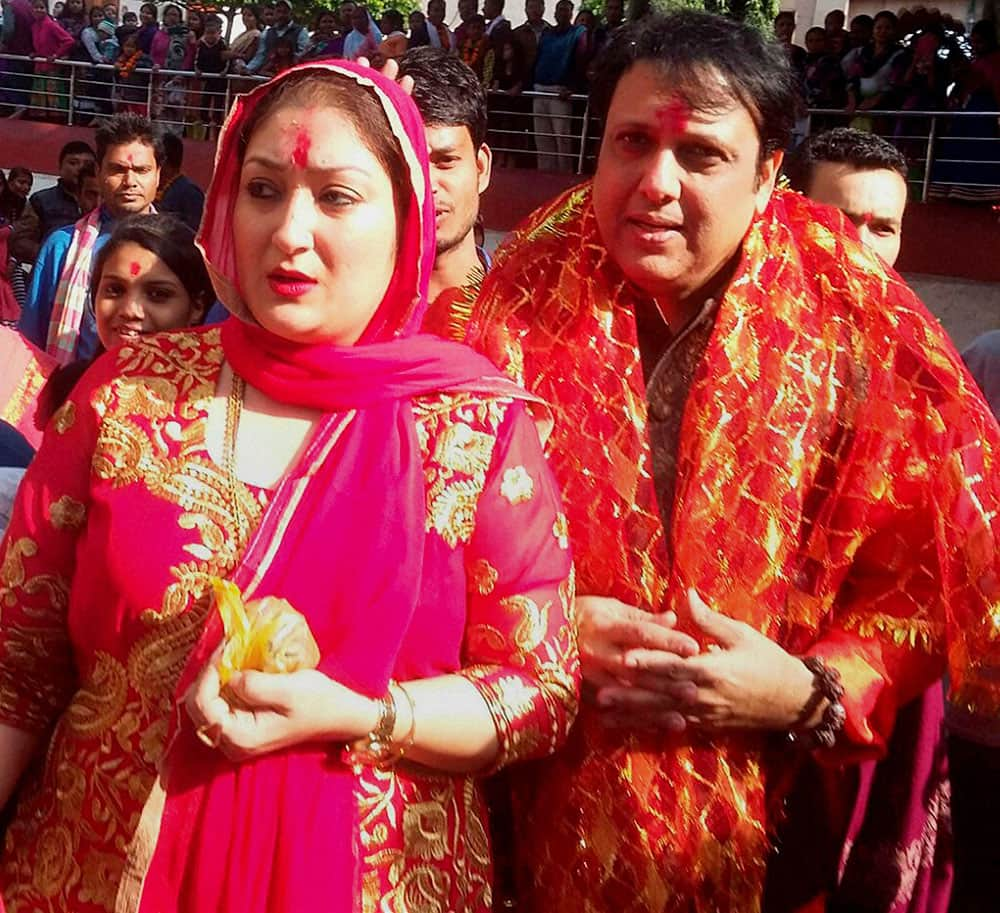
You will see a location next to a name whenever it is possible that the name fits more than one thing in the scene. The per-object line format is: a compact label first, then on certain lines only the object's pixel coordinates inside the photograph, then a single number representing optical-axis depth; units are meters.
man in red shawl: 2.02
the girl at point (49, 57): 15.51
